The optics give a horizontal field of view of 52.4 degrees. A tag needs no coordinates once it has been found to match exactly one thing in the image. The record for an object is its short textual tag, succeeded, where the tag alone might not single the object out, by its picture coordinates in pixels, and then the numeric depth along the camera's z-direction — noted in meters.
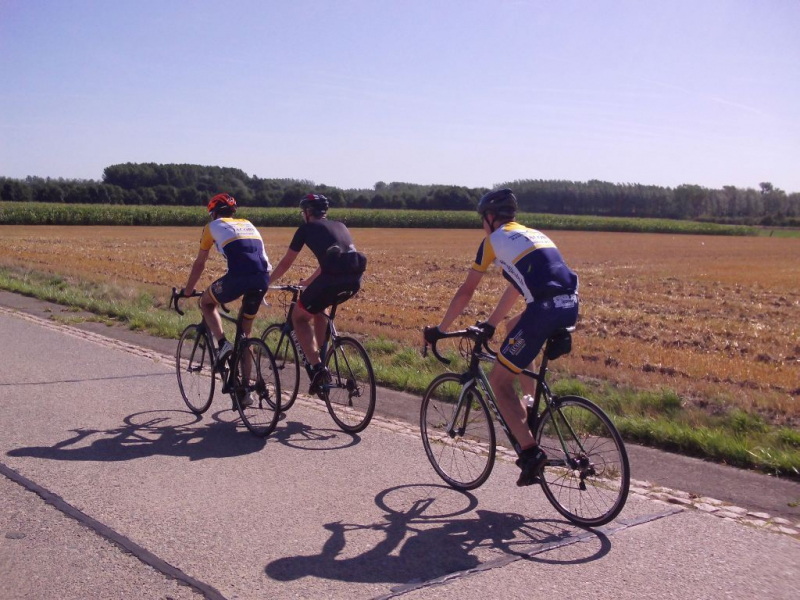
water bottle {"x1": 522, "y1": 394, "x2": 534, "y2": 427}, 5.26
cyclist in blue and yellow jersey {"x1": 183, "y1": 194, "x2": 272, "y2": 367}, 7.16
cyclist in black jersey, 6.86
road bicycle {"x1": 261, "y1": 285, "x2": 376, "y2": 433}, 6.98
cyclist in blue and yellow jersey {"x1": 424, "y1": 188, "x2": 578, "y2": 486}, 4.84
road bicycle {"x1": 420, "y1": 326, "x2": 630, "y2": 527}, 4.76
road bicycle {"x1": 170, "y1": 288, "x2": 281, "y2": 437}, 6.89
